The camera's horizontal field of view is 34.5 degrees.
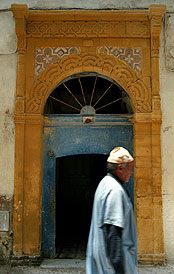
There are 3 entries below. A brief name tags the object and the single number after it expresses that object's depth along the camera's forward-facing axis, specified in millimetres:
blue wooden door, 5160
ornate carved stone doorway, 4867
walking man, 2100
